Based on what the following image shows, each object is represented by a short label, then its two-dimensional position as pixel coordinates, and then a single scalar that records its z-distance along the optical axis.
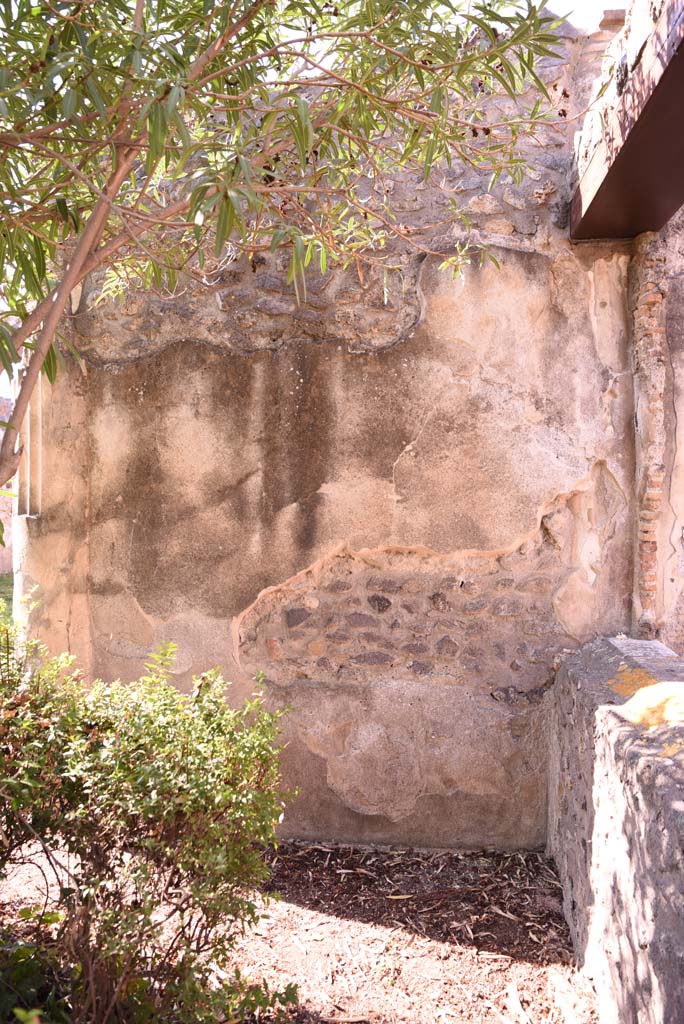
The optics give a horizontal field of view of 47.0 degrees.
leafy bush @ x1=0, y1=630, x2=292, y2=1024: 1.99
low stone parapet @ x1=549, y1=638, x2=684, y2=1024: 1.88
